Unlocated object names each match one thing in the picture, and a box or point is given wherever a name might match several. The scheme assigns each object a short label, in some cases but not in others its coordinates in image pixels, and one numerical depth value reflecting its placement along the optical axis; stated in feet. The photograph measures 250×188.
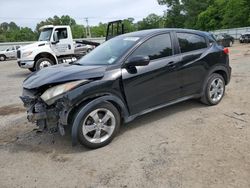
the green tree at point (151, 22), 248.41
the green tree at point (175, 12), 190.01
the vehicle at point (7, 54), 74.58
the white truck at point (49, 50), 30.95
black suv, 9.55
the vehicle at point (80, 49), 36.25
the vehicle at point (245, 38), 78.89
